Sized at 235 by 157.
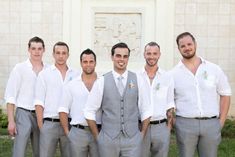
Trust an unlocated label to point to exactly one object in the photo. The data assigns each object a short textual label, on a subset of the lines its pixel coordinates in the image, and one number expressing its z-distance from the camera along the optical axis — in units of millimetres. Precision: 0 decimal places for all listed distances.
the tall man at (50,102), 6562
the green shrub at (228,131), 10984
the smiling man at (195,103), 6340
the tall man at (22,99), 6734
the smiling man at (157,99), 6270
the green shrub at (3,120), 11367
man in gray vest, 5852
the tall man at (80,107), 6223
